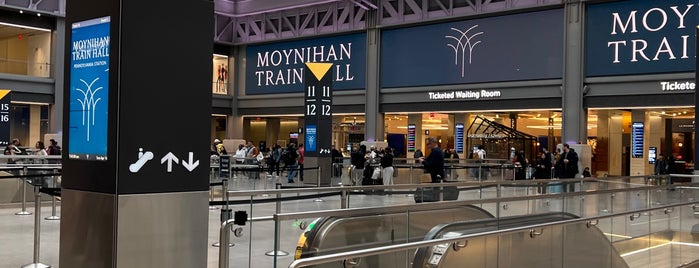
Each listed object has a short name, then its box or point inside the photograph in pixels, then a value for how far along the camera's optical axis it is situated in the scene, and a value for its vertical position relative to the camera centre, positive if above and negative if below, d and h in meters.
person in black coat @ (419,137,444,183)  13.87 -0.49
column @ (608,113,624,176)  29.88 +0.09
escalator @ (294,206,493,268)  4.93 -0.77
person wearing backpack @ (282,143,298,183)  24.28 -0.70
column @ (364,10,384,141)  34.28 +2.81
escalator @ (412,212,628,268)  5.11 -0.91
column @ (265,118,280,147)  43.38 +0.42
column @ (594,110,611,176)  29.94 +0.04
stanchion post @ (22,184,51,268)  7.60 -1.27
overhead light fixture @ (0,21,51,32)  32.70 +5.29
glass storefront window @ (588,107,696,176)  28.02 +0.26
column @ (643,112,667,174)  27.98 +0.33
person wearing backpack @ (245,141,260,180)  20.31 -0.81
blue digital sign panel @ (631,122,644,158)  27.73 +0.19
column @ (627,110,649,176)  27.59 -0.52
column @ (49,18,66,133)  34.00 +2.95
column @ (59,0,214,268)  4.41 +0.01
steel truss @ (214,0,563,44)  30.85 +6.45
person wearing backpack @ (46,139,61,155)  21.42 -0.54
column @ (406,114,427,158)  33.98 +0.68
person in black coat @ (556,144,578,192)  21.77 -0.69
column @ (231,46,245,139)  41.59 +3.06
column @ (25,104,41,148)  38.09 +0.56
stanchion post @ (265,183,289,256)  4.42 -0.69
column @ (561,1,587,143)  27.50 +2.71
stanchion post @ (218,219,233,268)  6.00 -0.95
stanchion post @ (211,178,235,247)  6.31 -0.72
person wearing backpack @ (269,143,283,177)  26.21 -0.78
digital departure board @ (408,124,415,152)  34.35 +0.21
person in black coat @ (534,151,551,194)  22.47 -0.86
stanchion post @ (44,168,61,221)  12.02 -1.46
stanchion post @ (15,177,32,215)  12.80 -1.32
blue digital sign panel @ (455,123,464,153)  32.89 +0.15
